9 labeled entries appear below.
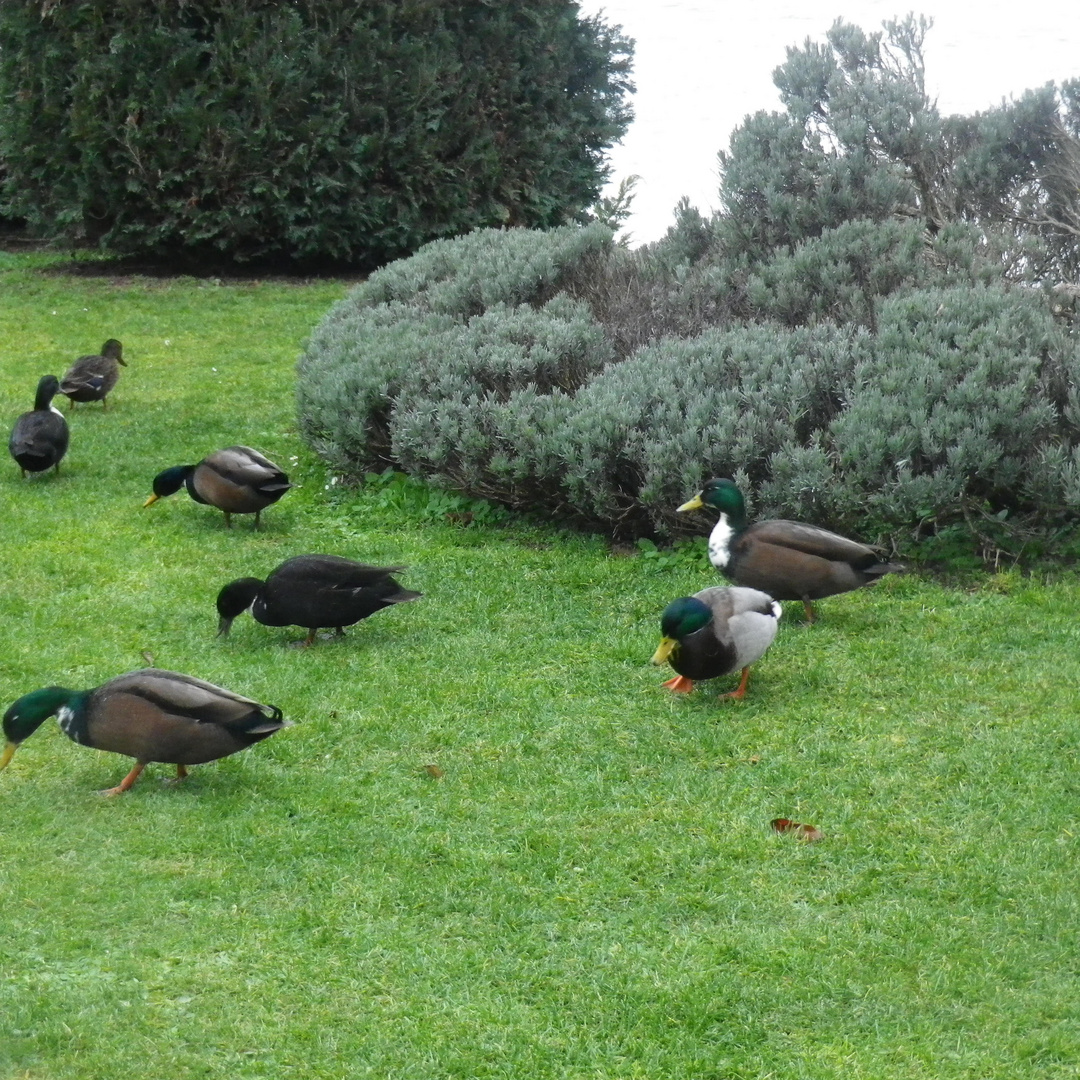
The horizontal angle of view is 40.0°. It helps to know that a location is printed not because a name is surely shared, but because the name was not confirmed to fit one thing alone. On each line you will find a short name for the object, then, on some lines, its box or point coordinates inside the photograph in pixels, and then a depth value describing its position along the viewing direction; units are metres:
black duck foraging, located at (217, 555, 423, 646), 7.22
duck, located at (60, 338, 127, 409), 11.77
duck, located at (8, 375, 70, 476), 10.03
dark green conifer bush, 16.28
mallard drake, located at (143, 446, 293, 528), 9.05
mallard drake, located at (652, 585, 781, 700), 6.50
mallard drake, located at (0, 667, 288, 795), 5.70
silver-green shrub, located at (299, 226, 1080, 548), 8.13
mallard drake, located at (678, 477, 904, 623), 7.27
